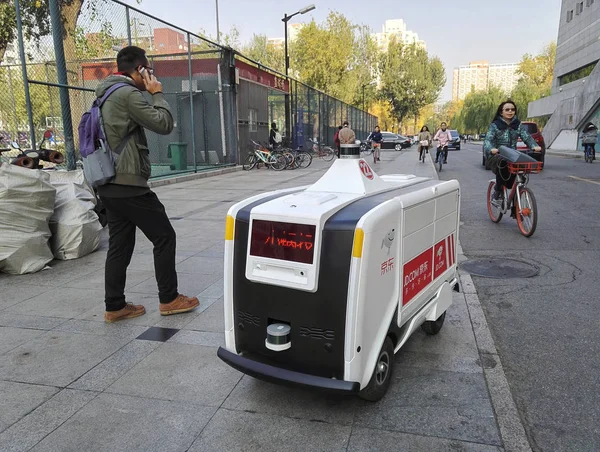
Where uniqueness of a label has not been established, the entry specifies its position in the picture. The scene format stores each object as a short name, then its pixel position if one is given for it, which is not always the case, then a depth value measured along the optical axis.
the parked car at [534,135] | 15.88
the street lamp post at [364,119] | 50.53
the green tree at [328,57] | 36.84
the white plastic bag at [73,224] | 5.58
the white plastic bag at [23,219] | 4.97
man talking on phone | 3.40
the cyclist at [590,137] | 21.76
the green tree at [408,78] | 64.75
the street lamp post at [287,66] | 24.88
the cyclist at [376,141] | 22.75
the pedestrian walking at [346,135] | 17.55
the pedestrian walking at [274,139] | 20.12
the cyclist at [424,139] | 21.56
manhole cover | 5.12
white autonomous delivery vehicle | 2.36
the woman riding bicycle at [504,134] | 7.21
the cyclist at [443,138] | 18.14
